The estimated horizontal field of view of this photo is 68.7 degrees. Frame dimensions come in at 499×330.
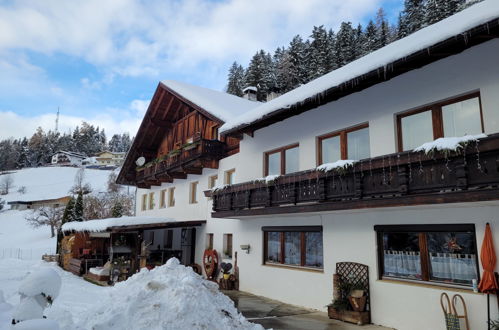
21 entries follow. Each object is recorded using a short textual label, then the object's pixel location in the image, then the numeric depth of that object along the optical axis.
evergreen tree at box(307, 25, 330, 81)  40.78
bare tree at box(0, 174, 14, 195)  87.51
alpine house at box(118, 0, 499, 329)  8.02
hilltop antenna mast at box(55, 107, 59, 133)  154.64
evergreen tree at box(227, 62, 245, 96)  49.62
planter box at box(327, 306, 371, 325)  10.03
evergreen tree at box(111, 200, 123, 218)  31.55
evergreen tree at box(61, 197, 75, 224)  30.69
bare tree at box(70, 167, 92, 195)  85.72
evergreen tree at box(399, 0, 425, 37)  35.31
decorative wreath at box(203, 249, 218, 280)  17.36
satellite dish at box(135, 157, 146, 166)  26.02
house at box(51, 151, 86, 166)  112.34
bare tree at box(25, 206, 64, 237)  49.36
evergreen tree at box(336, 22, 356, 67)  40.80
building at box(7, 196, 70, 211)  70.69
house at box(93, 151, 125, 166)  119.50
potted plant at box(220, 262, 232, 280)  16.36
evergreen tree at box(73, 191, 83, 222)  30.77
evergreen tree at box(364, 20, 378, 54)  39.38
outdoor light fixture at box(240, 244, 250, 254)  15.63
